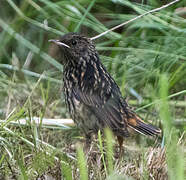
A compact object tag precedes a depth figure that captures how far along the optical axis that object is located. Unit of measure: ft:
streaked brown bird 28.81
